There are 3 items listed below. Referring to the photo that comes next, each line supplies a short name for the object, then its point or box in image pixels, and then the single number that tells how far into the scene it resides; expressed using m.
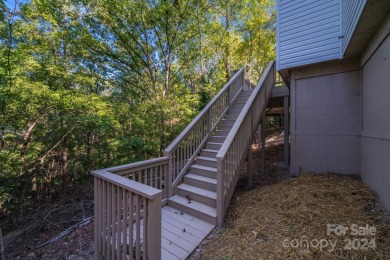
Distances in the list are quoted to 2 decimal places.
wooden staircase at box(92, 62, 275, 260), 1.96
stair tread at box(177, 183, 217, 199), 3.27
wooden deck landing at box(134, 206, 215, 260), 2.37
